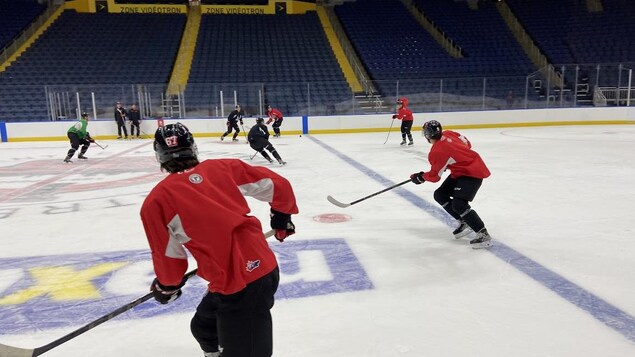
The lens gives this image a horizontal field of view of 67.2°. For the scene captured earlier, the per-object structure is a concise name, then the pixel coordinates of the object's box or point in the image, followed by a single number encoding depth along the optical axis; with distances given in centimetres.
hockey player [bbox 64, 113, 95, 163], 939
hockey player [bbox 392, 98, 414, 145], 1152
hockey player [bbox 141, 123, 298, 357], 151
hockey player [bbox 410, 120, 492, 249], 376
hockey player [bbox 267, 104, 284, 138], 1344
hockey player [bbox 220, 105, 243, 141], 1325
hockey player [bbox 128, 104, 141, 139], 1461
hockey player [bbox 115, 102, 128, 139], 1440
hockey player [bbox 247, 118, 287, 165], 870
